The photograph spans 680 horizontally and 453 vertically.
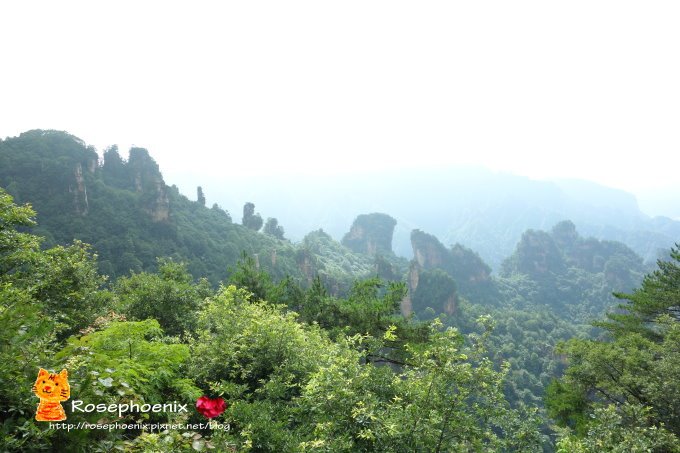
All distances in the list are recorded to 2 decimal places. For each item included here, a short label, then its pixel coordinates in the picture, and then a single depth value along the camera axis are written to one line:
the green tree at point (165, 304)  16.44
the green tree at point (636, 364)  13.04
